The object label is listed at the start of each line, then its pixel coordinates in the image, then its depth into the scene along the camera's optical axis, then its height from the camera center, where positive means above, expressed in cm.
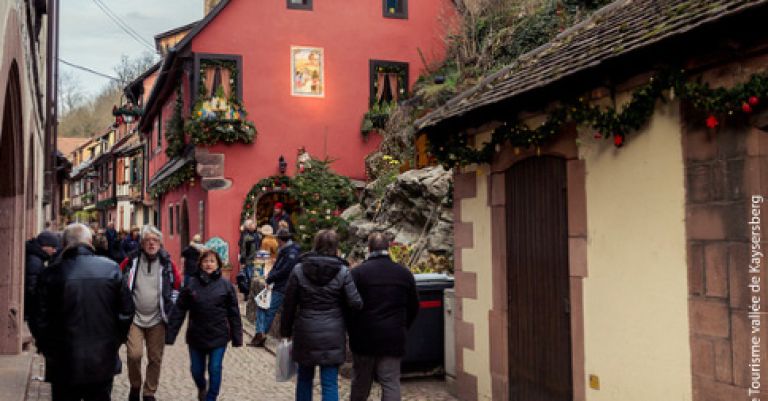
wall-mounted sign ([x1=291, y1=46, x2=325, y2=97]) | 2154 +470
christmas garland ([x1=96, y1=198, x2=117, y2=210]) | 4422 +229
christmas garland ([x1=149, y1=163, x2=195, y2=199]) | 2152 +186
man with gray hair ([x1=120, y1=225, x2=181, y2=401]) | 733 -52
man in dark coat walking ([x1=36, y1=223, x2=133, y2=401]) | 549 -55
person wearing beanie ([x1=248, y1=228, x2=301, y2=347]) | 1024 -34
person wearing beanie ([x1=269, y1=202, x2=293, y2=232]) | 1900 +57
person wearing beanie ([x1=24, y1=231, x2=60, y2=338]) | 1029 -12
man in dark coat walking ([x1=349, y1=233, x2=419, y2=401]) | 662 -74
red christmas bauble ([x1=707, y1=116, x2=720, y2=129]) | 496 +72
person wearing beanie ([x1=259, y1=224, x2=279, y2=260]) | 1238 -8
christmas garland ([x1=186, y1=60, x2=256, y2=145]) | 2003 +322
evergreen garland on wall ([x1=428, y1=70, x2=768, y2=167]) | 470 +91
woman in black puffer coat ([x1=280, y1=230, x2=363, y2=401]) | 639 -55
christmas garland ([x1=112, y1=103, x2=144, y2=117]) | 2662 +455
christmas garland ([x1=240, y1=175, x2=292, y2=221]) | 2078 +130
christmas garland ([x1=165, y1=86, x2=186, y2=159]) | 2253 +326
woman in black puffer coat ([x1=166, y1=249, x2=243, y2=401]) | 707 -73
